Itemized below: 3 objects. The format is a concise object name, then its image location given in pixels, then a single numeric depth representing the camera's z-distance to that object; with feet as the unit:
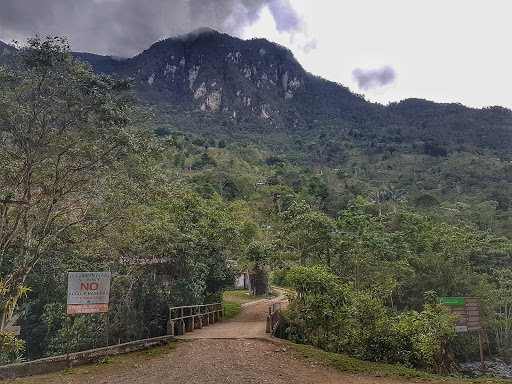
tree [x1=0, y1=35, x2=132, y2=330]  24.66
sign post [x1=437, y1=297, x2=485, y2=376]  30.66
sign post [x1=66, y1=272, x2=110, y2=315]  23.11
